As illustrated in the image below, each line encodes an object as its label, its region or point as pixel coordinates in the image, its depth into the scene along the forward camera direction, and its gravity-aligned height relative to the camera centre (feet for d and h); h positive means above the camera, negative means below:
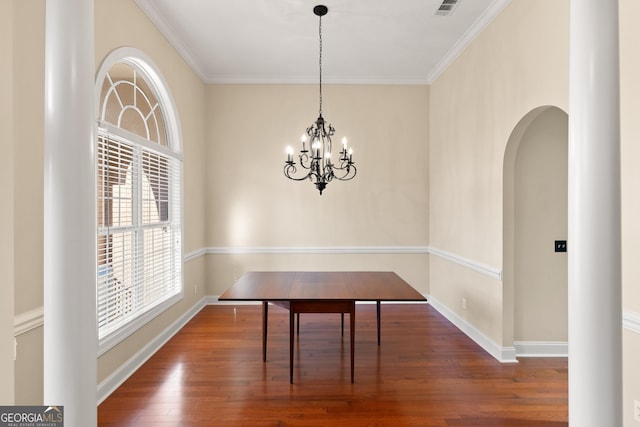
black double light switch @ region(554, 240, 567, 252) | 10.19 -0.88
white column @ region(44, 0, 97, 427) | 3.74 +0.02
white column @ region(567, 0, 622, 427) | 4.00 -0.08
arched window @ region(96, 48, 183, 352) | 8.46 +0.54
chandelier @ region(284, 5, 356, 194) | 10.16 +1.81
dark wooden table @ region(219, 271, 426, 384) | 8.48 -1.94
